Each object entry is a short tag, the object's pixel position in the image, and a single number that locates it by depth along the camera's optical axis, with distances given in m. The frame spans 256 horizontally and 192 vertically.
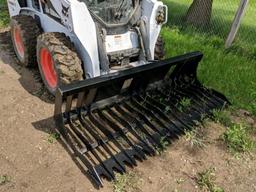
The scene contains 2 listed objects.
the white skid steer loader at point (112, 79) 2.07
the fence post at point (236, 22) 3.62
